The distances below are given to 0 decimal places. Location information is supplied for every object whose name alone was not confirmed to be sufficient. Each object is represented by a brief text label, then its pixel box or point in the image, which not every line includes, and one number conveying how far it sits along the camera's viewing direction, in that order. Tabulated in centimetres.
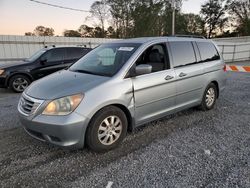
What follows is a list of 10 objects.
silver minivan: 272
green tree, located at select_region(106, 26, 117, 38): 3195
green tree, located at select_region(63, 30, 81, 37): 3413
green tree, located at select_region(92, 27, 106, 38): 3316
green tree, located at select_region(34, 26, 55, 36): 3656
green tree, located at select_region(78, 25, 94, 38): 3353
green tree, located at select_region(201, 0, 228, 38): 4753
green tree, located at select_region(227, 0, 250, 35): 3612
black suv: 713
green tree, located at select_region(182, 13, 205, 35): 4445
